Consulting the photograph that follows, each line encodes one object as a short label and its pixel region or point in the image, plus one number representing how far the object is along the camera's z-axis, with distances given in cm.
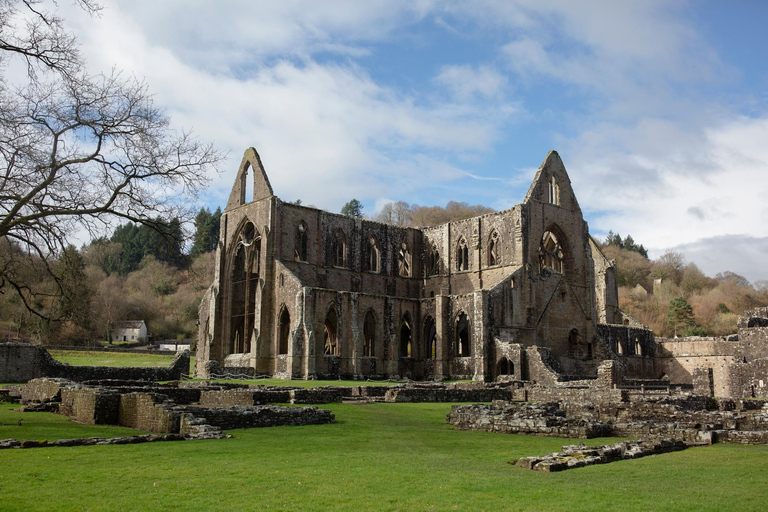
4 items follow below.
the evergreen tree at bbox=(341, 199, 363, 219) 12106
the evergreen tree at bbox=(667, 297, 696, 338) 8262
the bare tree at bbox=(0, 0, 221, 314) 1975
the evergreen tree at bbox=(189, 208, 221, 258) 10931
